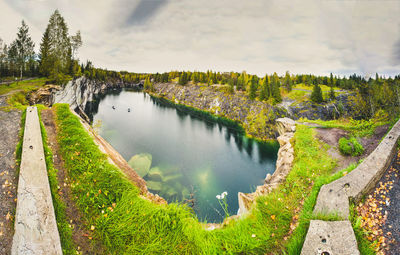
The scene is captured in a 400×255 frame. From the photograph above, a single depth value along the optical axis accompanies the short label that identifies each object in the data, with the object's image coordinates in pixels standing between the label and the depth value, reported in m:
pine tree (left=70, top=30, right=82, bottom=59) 41.28
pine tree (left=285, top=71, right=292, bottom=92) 60.40
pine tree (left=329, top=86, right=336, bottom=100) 50.06
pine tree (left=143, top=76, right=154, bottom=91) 130.25
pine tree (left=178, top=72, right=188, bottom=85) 99.76
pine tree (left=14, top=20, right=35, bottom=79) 27.78
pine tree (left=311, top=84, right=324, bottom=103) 47.41
